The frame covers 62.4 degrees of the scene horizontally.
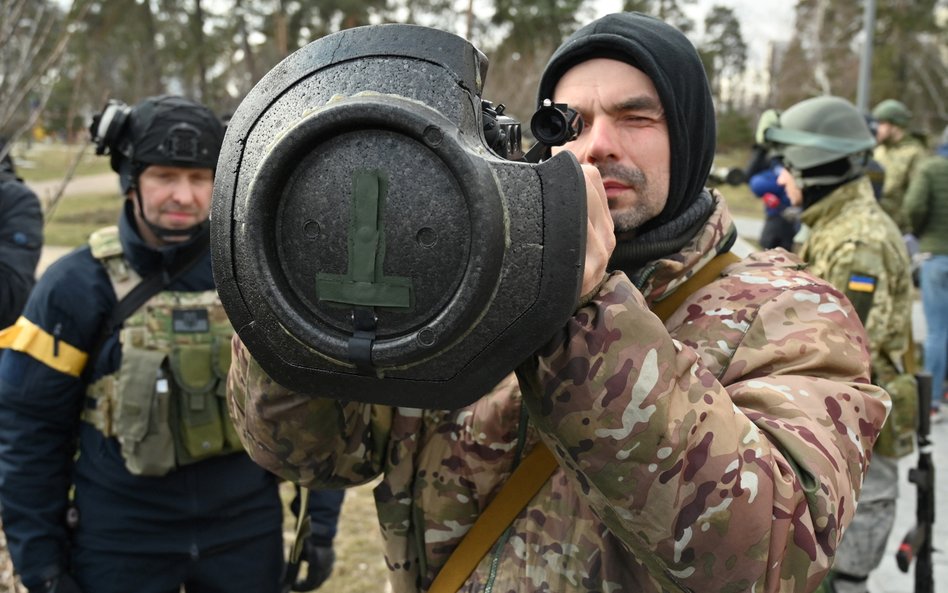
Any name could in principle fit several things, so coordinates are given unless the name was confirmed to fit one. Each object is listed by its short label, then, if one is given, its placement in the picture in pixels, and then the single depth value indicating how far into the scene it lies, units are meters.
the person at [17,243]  3.22
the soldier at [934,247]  6.47
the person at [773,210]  5.64
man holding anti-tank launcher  0.96
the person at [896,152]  7.88
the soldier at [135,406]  2.52
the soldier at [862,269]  3.35
